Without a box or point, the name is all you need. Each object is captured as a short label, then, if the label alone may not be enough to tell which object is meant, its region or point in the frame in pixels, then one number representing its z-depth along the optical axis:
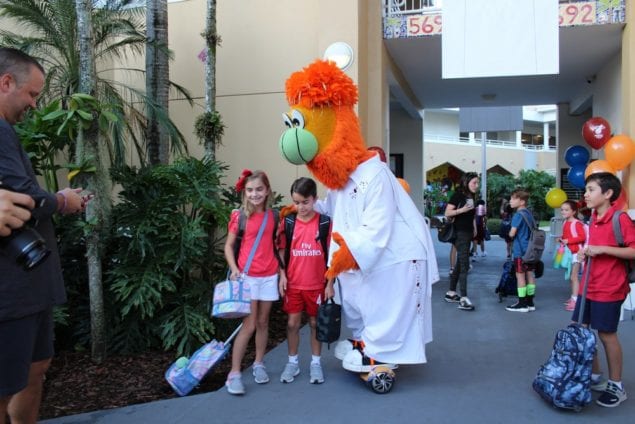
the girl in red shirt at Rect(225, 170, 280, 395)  4.05
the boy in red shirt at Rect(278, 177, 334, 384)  4.14
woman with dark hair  6.75
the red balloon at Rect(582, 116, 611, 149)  8.12
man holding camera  2.25
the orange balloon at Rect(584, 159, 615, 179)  6.88
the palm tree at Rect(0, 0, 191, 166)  7.45
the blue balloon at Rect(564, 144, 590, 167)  9.64
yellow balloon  9.91
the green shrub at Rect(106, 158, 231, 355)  4.81
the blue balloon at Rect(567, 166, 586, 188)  9.45
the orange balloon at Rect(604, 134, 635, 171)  6.75
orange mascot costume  3.89
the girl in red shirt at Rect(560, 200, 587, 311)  6.34
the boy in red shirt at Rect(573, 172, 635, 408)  3.60
